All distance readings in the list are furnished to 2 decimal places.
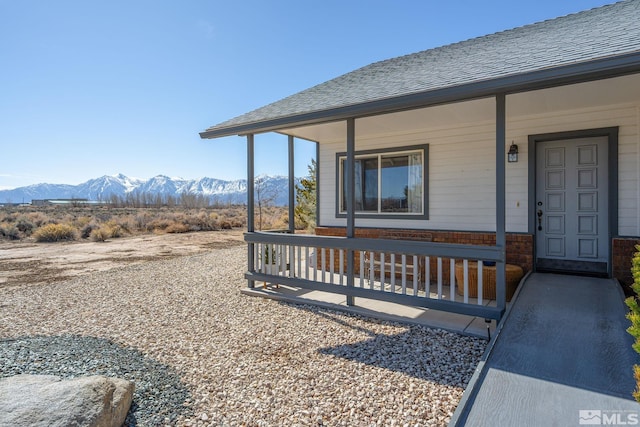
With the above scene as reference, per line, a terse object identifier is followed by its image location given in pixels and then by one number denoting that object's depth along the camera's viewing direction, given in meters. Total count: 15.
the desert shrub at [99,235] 15.83
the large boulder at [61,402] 2.04
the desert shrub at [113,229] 17.10
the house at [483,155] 3.88
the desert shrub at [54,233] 15.83
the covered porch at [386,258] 3.94
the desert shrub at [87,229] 16.98
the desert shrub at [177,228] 19.20
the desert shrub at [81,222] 18.83
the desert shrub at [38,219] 19.90
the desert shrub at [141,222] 20.64
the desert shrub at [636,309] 1.59
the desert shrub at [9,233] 16.65
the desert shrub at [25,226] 17.94
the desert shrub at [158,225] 20.39
